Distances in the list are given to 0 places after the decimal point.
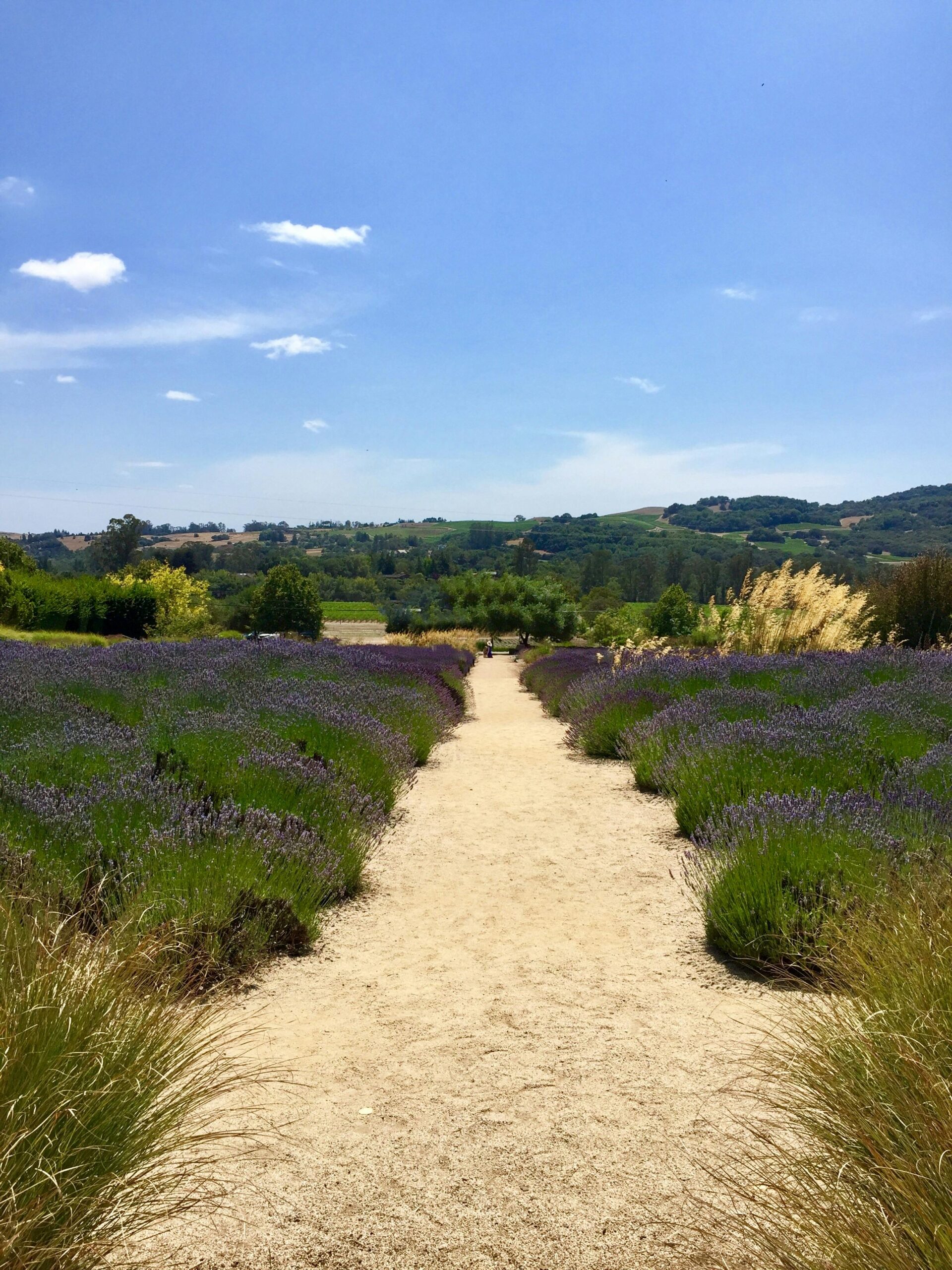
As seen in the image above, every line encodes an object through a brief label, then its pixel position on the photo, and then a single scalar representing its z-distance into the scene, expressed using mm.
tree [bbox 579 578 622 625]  65638
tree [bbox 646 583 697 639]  34938
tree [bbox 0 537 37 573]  46781
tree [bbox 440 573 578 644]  44969
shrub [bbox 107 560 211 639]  33781
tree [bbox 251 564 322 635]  55562
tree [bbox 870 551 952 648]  19906
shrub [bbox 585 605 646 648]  32375
